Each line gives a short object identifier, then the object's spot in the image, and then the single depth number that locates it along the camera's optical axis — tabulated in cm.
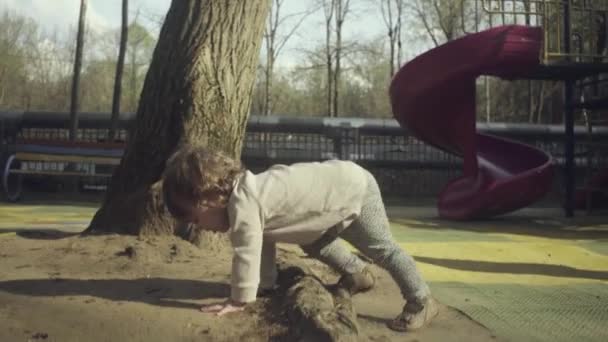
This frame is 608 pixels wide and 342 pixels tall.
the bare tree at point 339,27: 2628
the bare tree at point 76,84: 1378
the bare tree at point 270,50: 2585
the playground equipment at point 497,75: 812
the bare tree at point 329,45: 2625
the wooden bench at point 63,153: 1094
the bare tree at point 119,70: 1431
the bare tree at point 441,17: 2697
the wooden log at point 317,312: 237
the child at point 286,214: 256
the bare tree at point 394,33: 2795
